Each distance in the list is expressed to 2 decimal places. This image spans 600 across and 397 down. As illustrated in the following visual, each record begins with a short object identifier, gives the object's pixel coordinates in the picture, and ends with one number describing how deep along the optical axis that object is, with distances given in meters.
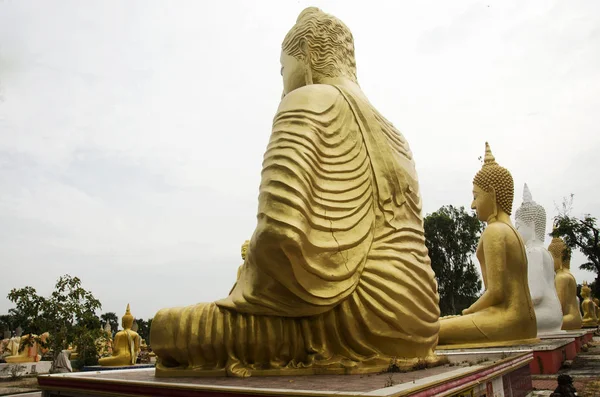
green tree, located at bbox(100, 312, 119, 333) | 51.81
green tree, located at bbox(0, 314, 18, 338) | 43.34
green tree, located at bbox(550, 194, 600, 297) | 13.17
